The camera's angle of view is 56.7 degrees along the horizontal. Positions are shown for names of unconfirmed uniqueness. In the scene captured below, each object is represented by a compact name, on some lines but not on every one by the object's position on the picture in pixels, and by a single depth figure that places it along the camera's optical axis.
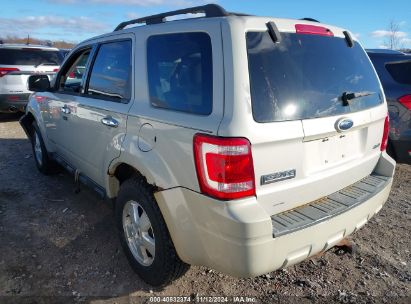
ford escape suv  2.12
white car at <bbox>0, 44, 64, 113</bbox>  8.73
